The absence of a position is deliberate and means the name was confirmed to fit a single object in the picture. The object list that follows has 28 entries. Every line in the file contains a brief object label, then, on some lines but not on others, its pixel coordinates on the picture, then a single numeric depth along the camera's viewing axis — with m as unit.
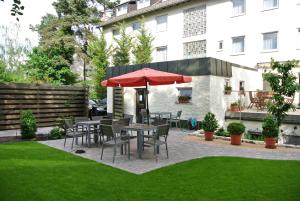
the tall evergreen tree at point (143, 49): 29.30
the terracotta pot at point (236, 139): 12.06
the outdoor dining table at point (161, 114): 17.22
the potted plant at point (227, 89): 17.19
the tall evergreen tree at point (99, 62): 32.56
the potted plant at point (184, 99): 17.33
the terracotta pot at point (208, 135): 13.06
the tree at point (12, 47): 31.09
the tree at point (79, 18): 38.00
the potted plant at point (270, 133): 11.32
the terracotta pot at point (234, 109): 17.06
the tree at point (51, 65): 30.28
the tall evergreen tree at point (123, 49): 31.52
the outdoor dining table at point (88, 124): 11.25
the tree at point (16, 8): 4.51
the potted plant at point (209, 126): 13.00
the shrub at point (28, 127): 13.25
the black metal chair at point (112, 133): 9.03
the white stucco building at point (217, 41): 16.97
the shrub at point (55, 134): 13.58
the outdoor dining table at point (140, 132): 9.46
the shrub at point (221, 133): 13.80
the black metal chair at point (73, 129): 11.22
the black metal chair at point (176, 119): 16.76
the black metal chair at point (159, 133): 9.05
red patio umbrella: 9.72
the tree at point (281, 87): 12.41
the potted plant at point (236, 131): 11.94
